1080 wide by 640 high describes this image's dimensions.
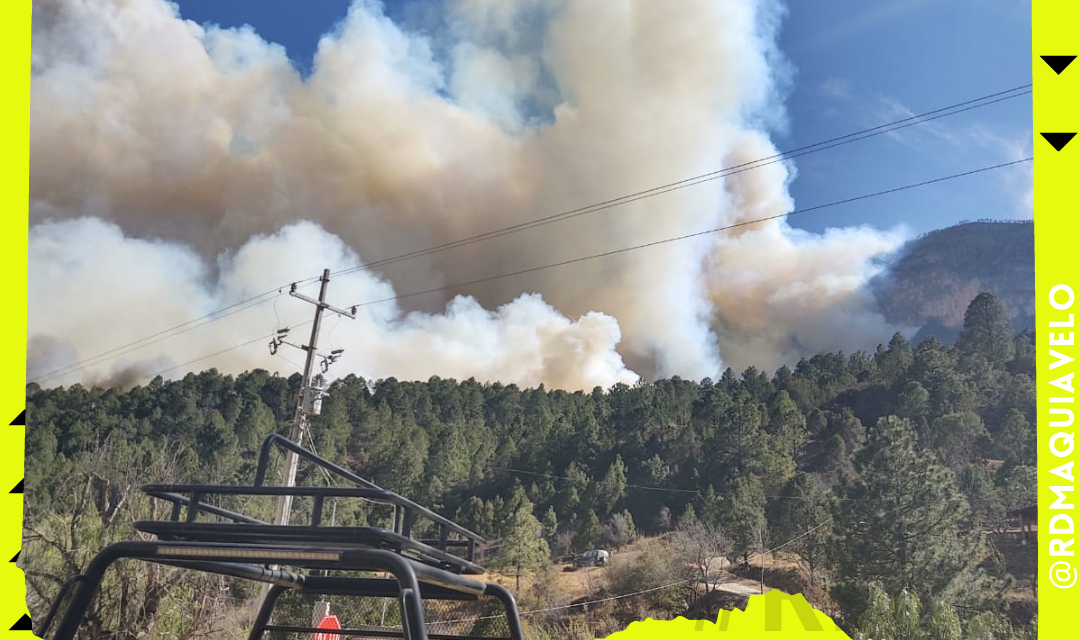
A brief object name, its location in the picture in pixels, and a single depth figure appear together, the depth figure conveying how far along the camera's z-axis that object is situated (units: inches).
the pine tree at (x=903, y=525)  1064.2
